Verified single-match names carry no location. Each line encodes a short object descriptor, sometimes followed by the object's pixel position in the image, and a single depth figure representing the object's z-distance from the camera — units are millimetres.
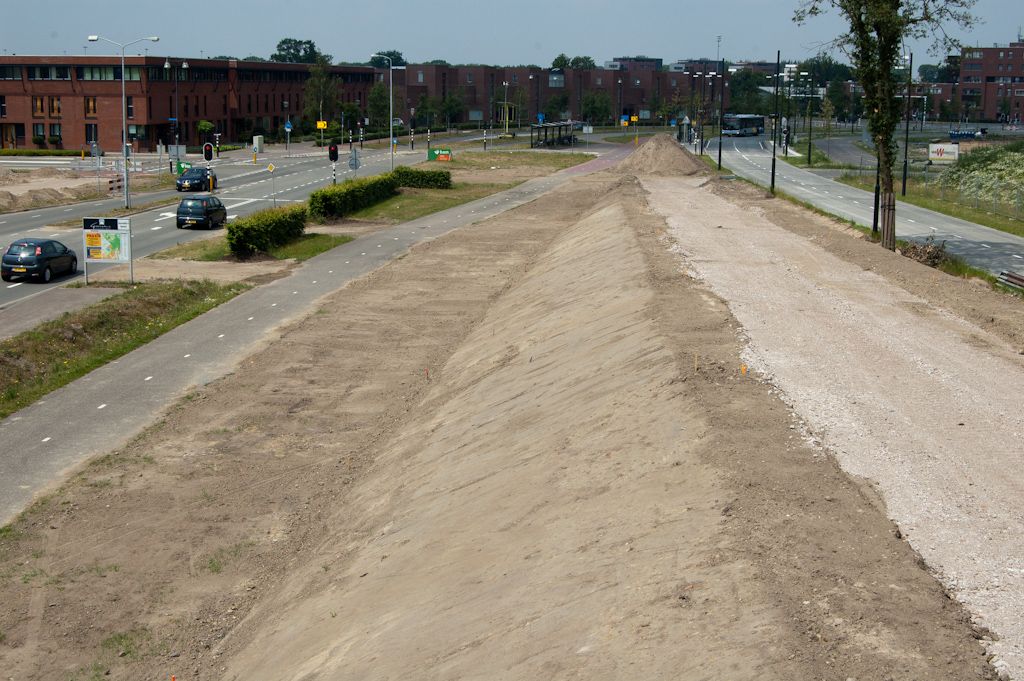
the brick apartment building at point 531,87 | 143875
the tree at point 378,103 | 115562
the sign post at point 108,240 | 28906
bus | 123875
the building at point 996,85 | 172375
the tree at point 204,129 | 91562
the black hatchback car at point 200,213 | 42406
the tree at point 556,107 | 151000
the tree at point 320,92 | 105812
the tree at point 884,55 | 29359
